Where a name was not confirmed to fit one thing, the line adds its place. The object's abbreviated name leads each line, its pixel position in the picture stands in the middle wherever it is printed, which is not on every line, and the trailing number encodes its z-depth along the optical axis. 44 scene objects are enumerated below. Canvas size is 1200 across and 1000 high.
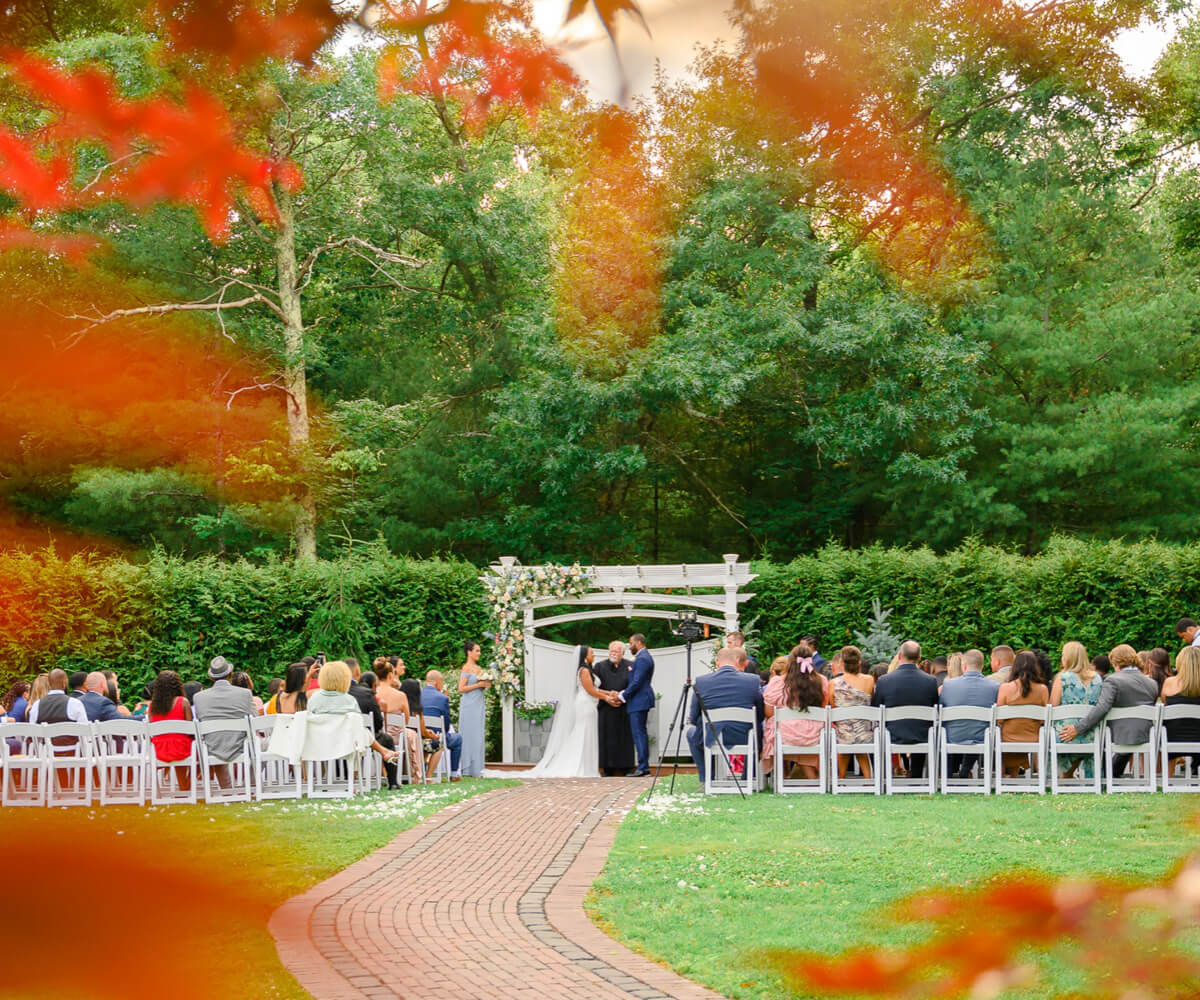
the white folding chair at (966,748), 11.22
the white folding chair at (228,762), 11.41
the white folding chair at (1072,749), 10.97
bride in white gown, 15.09
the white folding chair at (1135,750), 10.91
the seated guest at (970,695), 11.44
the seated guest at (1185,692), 11.01
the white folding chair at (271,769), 11.65
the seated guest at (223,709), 11.51
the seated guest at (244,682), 12.43
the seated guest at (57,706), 11.50
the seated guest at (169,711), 11.34
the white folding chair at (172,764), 11.23
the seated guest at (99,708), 12.05
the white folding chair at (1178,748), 10.80
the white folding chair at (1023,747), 11.12
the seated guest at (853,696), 11.69
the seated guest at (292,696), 12.38
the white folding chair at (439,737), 13.98
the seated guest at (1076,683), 11.52
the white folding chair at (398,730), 12.92
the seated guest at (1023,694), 11.38
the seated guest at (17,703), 12.47
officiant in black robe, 14.99
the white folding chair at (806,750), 11.59
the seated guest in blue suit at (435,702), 14.05
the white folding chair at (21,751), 10.96
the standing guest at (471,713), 14.74
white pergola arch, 16.56
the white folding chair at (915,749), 11.39
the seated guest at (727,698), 11.83
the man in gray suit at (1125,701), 10.91
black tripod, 11.42
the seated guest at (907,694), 11.52
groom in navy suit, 14.66
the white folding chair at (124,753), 11.12
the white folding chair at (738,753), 11.66
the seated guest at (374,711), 12.25
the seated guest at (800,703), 11.71
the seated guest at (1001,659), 12.49
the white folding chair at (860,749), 11.40
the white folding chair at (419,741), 13.36
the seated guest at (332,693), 11.62
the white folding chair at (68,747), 10.99
